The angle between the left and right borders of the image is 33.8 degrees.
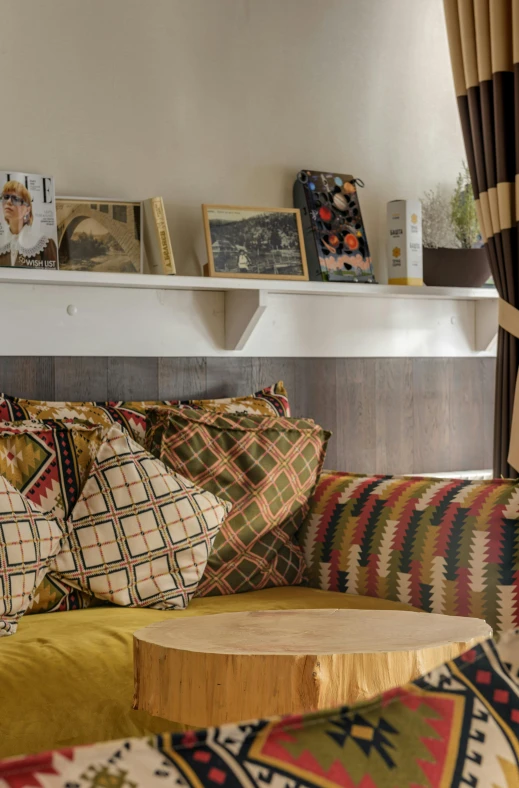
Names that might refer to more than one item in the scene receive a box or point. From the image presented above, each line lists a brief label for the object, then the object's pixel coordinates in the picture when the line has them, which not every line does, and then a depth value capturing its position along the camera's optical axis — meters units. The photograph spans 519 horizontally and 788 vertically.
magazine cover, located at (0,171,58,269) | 2.12
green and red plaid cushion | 1.96
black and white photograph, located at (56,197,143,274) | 2.25
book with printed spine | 2.28
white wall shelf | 2.26
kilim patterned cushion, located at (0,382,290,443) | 2.01
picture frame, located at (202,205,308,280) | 2.41
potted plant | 2.75
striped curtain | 2.47
